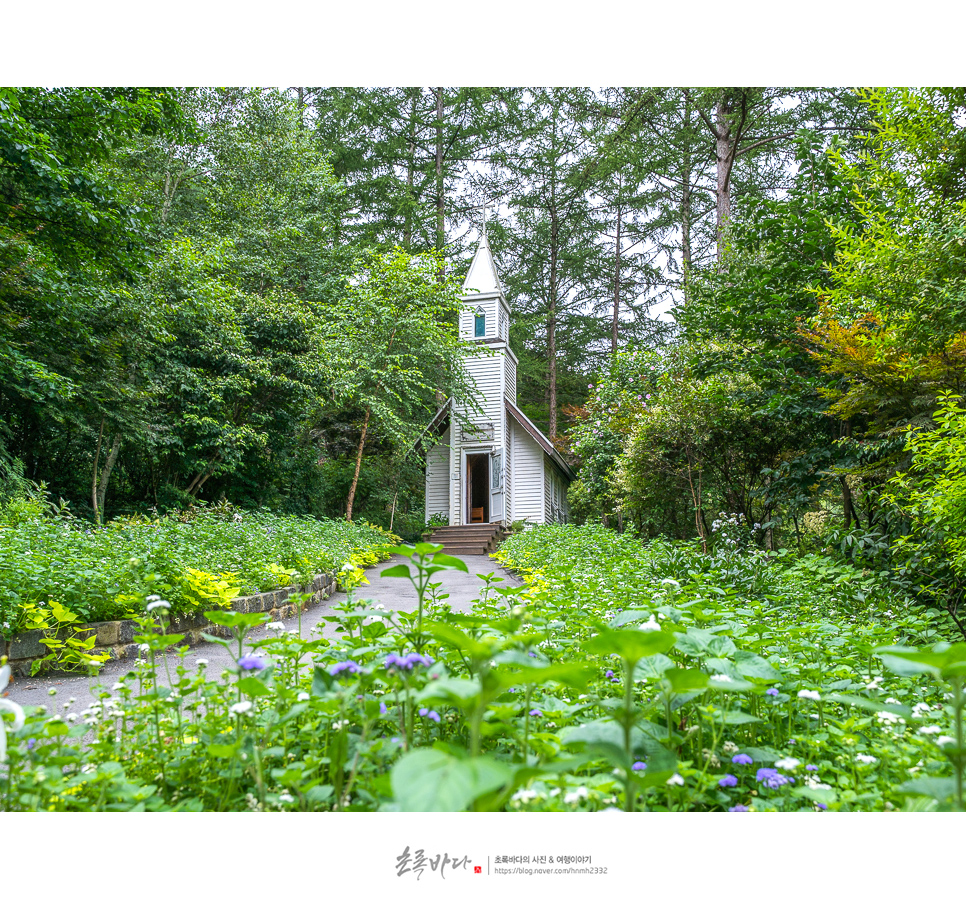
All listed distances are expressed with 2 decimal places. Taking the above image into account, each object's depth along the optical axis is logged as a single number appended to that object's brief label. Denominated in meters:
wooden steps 12.92
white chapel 14.87
